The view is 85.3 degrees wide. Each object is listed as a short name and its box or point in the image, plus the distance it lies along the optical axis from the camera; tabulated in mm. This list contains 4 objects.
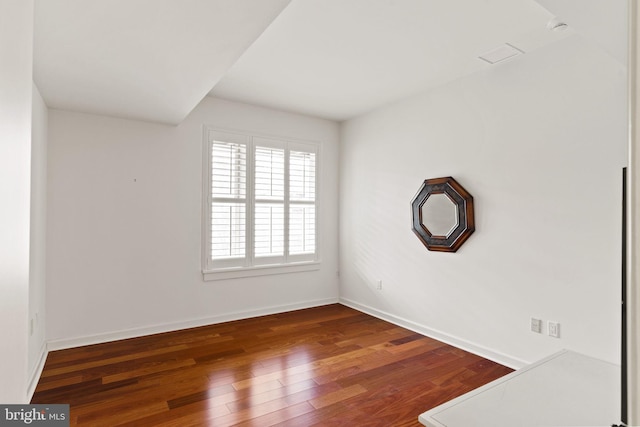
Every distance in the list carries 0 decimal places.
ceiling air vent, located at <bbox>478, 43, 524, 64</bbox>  2812
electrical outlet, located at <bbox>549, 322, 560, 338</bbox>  2715
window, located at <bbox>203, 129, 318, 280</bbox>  4125
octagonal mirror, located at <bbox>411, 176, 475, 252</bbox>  3346
